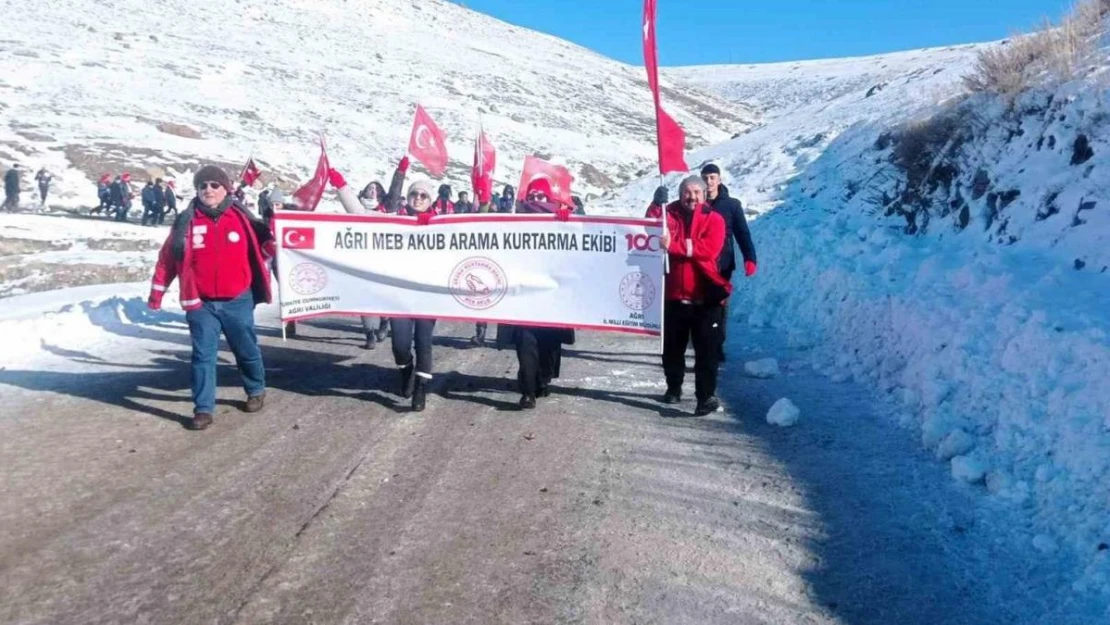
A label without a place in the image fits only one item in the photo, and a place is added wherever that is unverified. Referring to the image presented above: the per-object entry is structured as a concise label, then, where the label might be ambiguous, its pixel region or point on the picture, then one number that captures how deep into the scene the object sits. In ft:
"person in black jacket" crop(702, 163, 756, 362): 24.89
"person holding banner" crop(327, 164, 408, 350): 25.21
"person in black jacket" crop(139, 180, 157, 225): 82.74
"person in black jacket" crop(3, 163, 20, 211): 81.05
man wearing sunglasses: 20.70
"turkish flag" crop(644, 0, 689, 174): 23.02
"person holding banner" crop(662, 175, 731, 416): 22.62
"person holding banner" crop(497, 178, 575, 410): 23.43
